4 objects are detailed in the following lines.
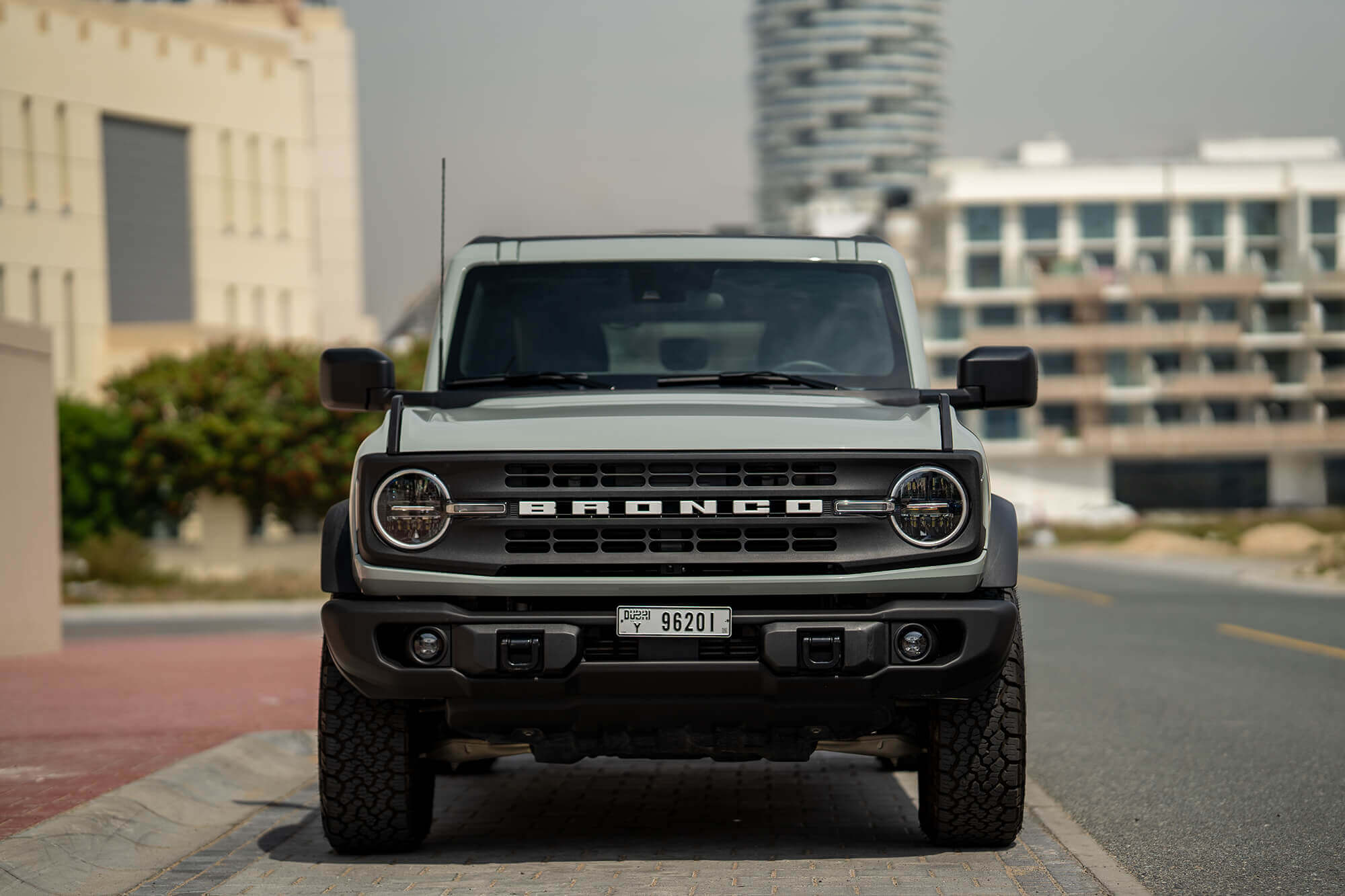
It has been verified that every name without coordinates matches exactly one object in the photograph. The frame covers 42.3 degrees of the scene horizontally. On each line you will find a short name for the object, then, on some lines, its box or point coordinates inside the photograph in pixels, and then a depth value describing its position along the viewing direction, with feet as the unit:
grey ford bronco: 19.19
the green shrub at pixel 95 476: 151.64
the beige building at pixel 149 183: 199.11
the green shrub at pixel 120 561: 114.83
